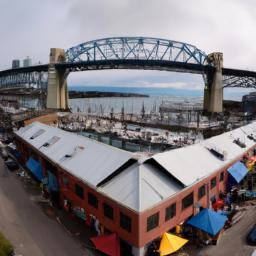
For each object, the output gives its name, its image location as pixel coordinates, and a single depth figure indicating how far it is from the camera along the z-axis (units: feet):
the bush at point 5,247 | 59.15
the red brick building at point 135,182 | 61.11
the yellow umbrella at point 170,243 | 61.67
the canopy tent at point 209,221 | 68.32
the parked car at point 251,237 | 69.77
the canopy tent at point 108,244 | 62.08
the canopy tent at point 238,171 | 92.24
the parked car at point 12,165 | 128.98
